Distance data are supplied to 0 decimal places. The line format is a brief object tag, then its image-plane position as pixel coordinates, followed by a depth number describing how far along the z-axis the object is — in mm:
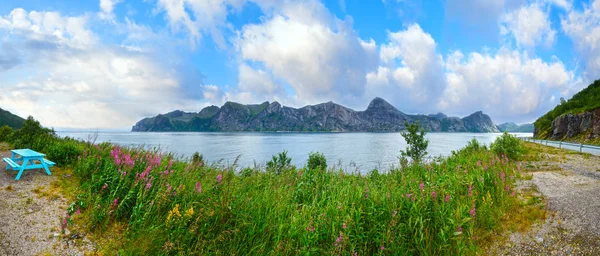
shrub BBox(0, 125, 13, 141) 20347
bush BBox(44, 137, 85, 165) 10844
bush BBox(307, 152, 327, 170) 21906
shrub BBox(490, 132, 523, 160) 16581
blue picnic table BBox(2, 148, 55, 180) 8625
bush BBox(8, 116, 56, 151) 13934
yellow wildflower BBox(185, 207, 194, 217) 5121
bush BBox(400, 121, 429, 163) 29609
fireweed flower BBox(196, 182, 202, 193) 5871
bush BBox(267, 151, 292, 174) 17600
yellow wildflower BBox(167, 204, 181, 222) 5113
